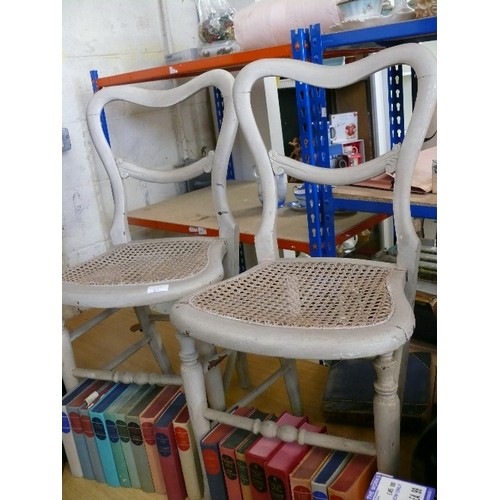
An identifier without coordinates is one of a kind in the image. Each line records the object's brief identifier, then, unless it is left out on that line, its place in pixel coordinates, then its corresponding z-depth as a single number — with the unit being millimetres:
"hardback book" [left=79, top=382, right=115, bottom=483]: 1236
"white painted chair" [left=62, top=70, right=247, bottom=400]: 1077
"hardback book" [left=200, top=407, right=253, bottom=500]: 1067
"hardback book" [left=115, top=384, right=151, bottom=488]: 1202
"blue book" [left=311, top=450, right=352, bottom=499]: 902
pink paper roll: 1399
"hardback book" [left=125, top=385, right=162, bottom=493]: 1188
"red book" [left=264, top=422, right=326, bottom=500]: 970
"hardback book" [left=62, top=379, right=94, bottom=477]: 1261
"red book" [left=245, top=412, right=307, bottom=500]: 1008
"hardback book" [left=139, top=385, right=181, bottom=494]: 1175
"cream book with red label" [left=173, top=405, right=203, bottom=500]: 1133
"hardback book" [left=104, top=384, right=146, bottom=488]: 1212
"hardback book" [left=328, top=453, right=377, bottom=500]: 875
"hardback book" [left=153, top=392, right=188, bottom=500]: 1158
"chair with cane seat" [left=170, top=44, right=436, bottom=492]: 794
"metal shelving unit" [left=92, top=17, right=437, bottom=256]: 1125
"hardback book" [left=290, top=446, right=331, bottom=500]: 932
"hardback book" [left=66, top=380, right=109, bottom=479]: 1245
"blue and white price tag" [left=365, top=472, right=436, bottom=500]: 745
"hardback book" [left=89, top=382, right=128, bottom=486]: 1222
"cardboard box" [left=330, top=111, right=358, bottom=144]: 1648
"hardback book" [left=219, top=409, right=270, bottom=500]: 1048
